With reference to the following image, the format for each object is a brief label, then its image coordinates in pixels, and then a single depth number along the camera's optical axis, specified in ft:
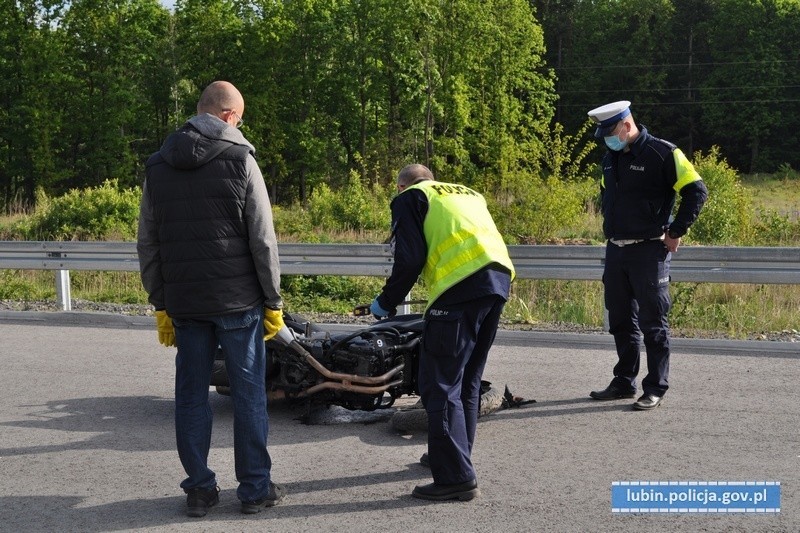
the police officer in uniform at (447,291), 15.78
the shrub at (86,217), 74.51
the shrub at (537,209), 58.95
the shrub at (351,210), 83.46
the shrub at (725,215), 52.29
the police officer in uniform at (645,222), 21.34
